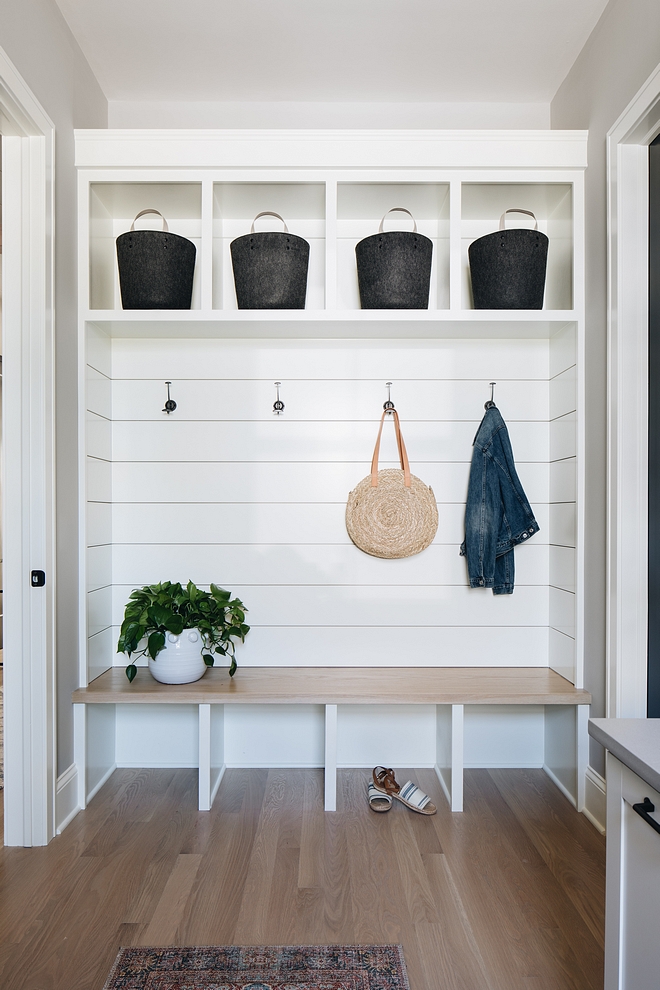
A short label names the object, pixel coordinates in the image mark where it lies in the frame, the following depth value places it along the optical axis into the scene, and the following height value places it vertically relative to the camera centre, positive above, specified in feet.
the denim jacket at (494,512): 8.93 -0.28
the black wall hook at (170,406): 9.14 +1.10
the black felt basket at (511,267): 8.04 +2.61
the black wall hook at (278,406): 9.12 +1.10
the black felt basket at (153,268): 8.12 +2.61
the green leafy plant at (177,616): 8.12 -1.51
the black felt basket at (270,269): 8.09 +2.60
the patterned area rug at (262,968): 5.19 -3.68
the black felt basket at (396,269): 8.06 +2.60
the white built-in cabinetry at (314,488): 9.29 +0.03
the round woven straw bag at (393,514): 9.05 -0.31
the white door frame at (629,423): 7.16 +0.70
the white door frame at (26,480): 7.18 +0.10
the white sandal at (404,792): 8.09 -3.62
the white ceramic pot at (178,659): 8.34 -2.03
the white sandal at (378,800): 8.12 -3.66
